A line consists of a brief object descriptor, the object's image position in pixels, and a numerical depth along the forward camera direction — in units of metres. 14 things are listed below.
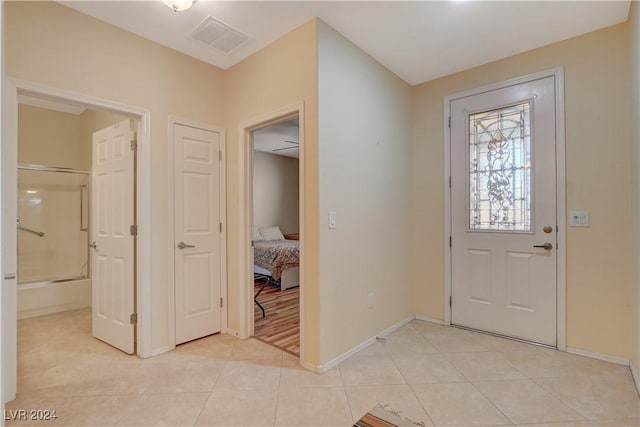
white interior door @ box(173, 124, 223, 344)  2.82
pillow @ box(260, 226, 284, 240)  6.11
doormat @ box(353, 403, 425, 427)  1.75
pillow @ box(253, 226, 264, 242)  5.88
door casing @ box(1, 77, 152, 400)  1.97
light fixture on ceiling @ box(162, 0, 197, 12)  1.97
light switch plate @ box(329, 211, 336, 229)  2.45
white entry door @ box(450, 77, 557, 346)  2.74
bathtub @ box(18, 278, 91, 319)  3.58
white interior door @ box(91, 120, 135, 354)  2.67
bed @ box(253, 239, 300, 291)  4.52
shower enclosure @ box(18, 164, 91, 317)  3.76
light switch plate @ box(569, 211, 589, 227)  2.56
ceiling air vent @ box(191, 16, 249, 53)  2.45
